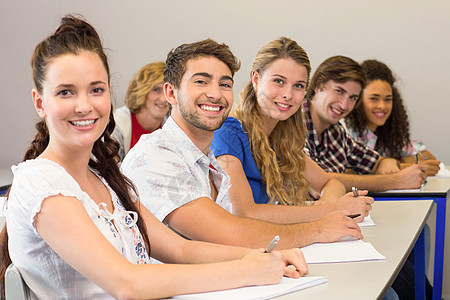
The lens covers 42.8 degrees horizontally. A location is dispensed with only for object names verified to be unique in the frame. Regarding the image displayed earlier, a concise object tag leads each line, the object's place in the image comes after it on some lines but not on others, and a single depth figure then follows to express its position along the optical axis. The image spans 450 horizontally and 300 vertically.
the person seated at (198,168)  1.53
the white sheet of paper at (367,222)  1.87
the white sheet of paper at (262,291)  1.09
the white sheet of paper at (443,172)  3.15
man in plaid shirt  2.75
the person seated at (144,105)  3.87
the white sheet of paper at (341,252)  1.45
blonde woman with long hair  1.93
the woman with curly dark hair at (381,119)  3.58
